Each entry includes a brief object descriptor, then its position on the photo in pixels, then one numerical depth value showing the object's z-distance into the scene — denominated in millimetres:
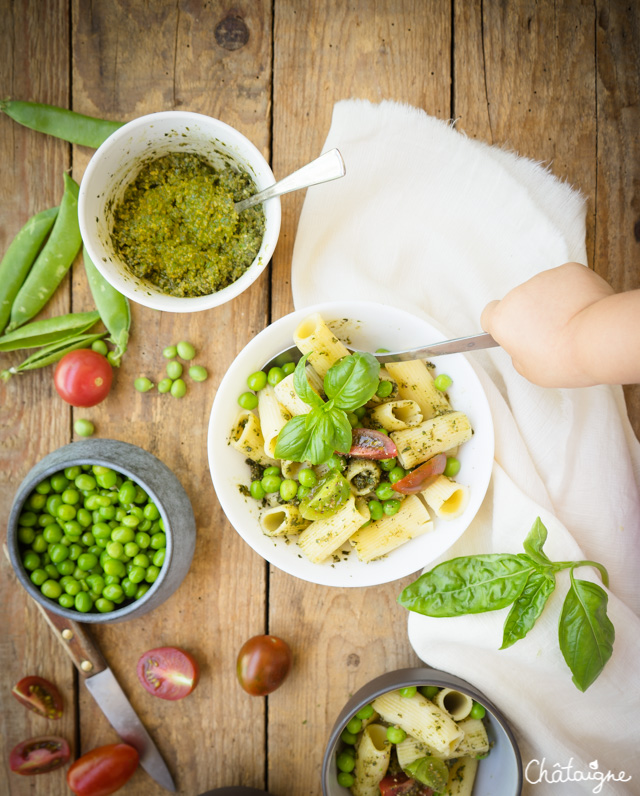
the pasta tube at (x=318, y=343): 536
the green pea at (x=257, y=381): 556
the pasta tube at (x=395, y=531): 551
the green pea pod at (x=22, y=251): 598
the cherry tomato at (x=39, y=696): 604
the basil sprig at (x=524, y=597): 537
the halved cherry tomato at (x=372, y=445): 537
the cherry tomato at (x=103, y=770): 591
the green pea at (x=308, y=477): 541
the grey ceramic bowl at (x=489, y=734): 551
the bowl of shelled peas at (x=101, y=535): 568
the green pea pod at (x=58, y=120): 591
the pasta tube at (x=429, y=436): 546
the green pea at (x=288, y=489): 550
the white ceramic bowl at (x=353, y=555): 547
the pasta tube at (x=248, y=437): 557
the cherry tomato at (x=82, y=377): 590
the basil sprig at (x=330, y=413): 513
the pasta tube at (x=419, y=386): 557
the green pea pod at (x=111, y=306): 596
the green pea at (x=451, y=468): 567
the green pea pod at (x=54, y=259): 595
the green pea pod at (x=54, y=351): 604
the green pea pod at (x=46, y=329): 601
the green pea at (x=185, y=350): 597
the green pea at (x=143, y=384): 603
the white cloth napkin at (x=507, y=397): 576
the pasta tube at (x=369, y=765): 579
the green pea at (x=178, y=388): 601
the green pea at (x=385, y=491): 549
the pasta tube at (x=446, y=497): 548
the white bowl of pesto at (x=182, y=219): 552
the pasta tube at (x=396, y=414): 544
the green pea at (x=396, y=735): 580
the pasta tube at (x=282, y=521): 548
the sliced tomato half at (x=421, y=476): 545
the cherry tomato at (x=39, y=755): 604
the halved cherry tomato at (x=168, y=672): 600
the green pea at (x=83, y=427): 605
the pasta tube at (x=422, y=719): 562
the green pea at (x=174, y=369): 600
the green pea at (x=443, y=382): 559
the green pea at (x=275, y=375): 554
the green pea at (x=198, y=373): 598
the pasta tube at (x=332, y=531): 541
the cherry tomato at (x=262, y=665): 589
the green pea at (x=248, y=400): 556
